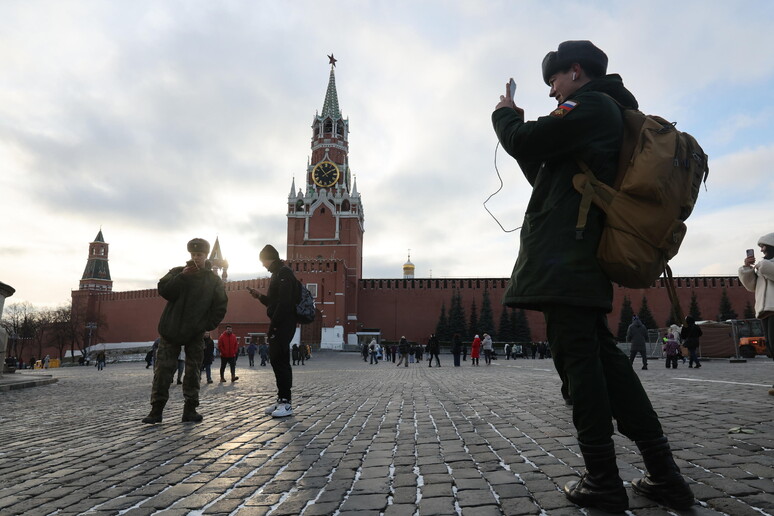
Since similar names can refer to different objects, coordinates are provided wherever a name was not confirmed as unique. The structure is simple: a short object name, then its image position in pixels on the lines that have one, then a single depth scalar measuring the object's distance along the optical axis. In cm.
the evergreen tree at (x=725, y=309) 4312
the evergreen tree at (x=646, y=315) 4341
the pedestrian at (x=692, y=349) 1242
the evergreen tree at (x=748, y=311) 4266
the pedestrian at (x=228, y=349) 1095
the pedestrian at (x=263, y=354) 2235
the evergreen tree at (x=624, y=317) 4290
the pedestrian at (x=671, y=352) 1255
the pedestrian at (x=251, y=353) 2184
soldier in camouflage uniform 421
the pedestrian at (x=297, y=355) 2393
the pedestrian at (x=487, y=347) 1974
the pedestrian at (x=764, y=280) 450
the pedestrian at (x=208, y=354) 1056
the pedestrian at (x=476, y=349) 1912
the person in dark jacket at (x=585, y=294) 179
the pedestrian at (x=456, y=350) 1830
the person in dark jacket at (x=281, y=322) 447
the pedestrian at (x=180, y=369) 942
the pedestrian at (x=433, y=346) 2041
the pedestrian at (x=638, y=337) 1130
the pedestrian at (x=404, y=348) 2094
